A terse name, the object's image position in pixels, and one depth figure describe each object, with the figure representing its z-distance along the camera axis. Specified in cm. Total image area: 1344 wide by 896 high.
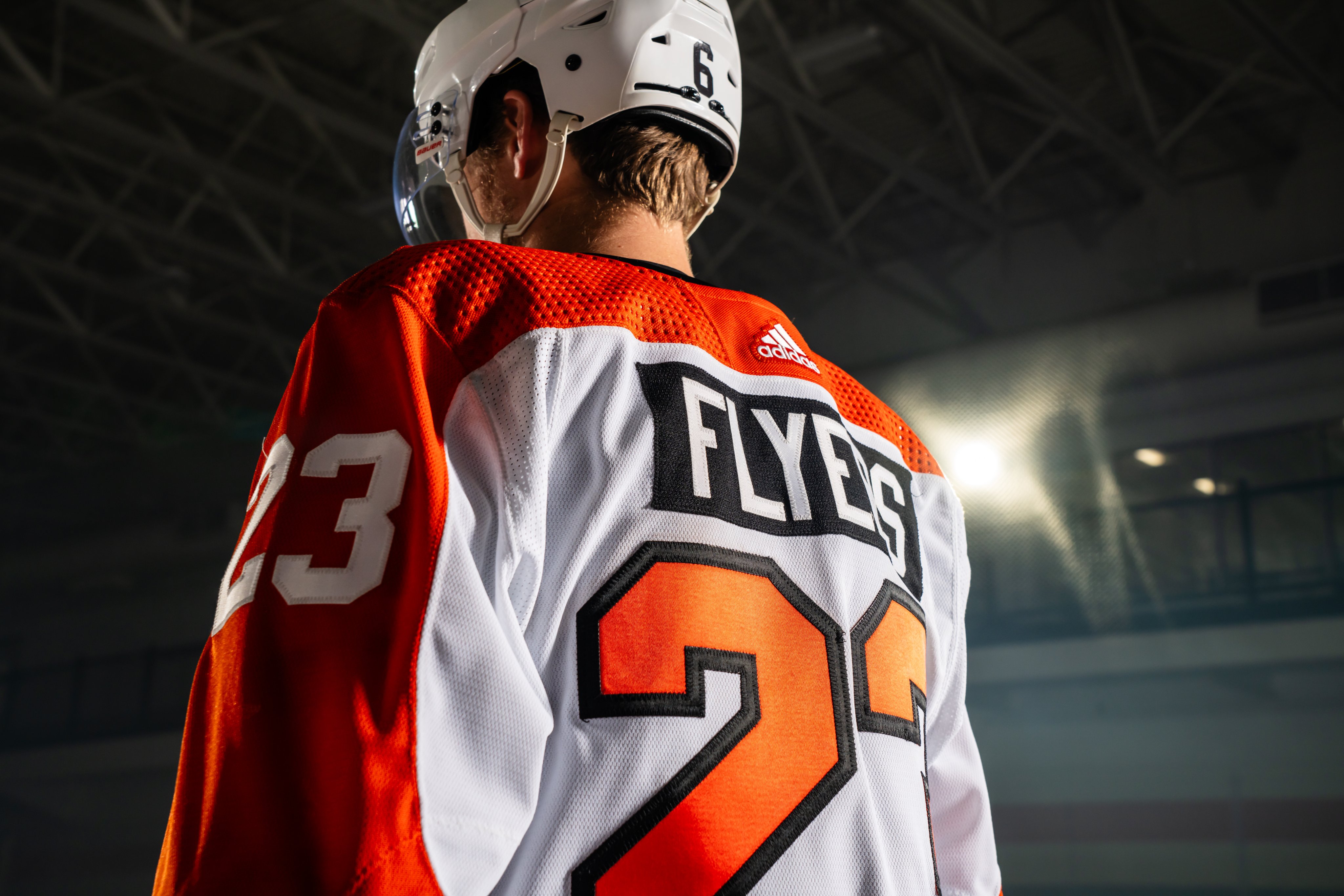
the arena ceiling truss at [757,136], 569
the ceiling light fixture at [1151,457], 708
